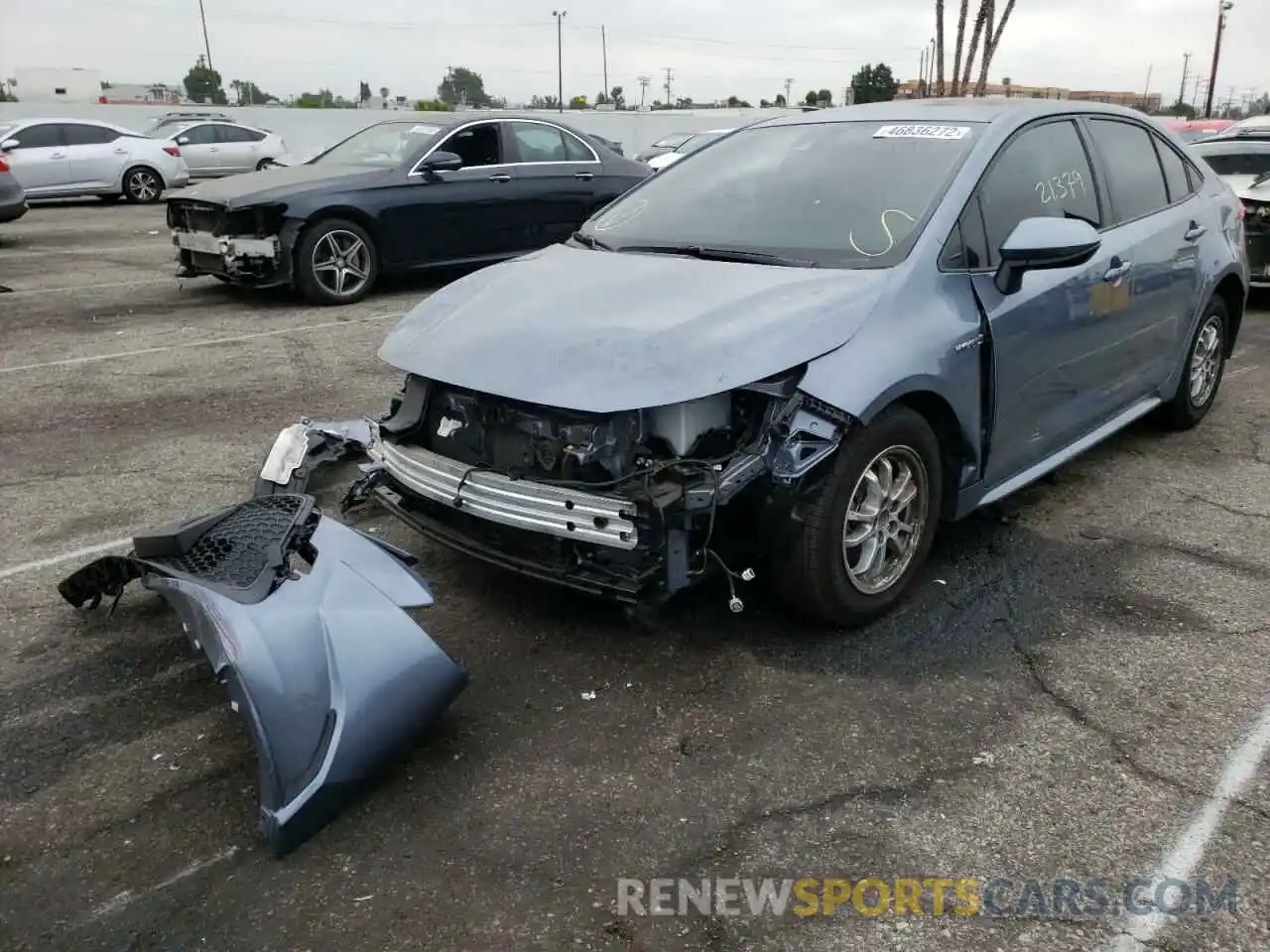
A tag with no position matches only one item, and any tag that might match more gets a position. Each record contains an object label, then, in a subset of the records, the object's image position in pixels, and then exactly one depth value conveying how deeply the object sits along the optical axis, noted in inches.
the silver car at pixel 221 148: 899.4
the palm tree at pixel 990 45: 778.2
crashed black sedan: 360.5
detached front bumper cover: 104.3
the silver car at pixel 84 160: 737.0
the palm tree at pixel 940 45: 808.4
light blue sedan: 128.0
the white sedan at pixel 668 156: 677.8
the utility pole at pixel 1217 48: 2263.9
